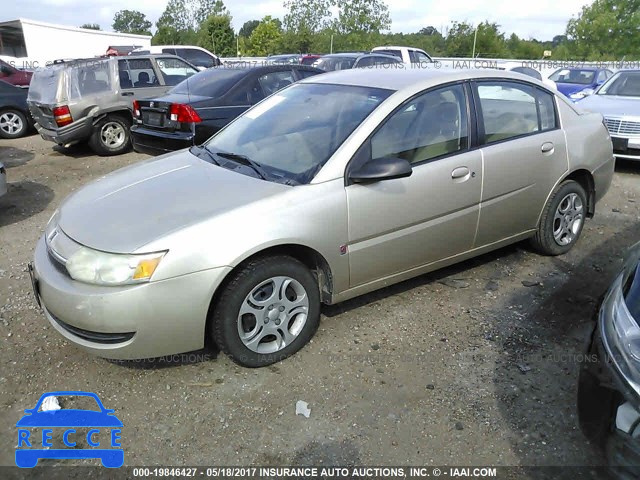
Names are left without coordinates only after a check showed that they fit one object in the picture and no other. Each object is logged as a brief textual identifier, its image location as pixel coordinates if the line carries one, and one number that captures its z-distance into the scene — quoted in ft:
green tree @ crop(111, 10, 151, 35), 341.21
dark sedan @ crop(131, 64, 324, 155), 23.61
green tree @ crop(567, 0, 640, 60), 98.07
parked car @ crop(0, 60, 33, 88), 43.27
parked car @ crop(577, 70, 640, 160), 25.32
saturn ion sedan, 9.29
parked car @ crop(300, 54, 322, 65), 53.88
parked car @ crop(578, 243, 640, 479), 6.24
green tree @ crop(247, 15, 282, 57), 150.71
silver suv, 28.73
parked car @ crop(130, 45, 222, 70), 51.80
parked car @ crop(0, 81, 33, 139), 35.70
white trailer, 118.93
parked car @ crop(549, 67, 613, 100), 45.70
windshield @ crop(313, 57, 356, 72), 41.83
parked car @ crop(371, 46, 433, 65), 57.11
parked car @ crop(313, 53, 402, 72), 41.98
